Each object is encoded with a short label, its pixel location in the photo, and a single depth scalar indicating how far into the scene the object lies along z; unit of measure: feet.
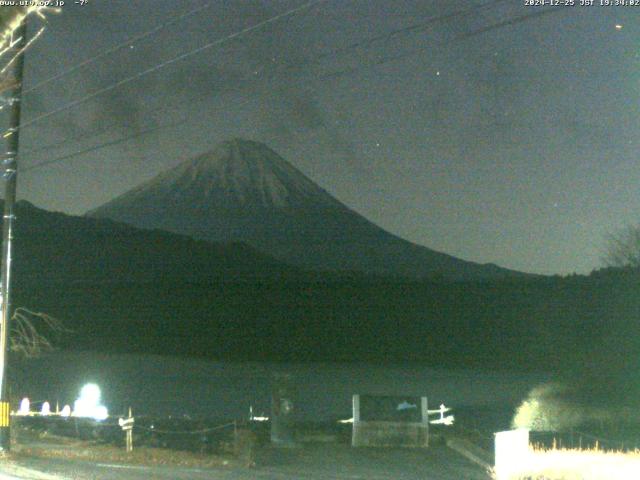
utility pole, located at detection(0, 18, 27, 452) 59.82
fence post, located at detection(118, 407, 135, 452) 64.49
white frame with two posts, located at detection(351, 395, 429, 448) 71.77
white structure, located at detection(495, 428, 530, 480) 49.11
